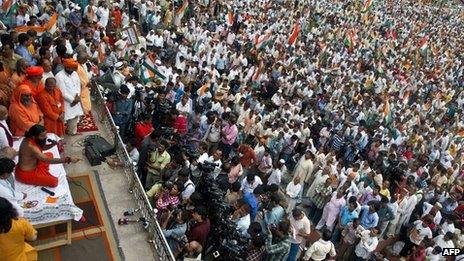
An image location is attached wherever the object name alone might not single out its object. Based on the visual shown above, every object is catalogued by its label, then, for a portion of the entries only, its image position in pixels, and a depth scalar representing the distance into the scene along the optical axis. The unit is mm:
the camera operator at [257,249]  6414
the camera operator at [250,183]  8195
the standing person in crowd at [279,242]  6607
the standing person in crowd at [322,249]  7086
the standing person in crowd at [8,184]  4340
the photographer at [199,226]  6082
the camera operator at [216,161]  8266
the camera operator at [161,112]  9273
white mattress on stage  5074
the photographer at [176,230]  6091
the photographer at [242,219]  6785
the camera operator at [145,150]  7555
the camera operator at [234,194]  7488
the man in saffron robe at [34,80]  5941
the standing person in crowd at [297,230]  7344
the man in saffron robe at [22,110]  5625
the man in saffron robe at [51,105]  6098
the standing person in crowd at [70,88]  6539
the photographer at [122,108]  8541
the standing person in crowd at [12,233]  3789
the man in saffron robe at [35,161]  4957
